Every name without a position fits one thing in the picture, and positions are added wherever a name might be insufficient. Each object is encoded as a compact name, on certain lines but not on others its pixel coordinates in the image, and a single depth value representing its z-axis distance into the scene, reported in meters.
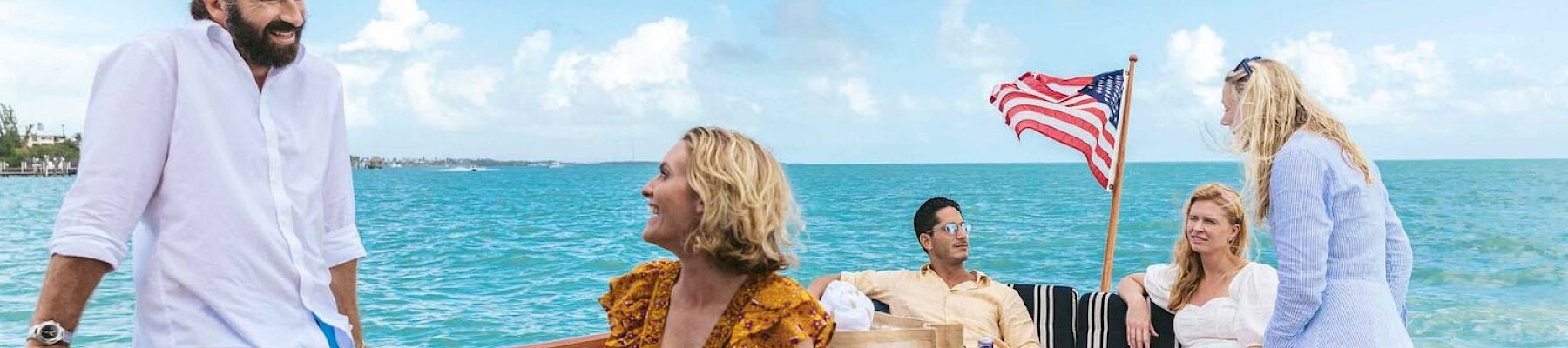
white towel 2.29
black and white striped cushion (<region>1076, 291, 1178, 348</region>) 3.91
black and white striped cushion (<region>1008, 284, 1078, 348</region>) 3.98
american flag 5.33
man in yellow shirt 3.95
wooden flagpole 4.73
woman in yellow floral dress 1.85
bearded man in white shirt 1.48
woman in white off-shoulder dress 3.55
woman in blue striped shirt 2.53
